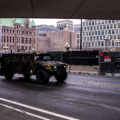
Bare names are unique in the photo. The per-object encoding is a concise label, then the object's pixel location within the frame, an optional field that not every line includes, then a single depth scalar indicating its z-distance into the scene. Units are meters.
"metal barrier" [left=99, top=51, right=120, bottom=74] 21.77
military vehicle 14.04
